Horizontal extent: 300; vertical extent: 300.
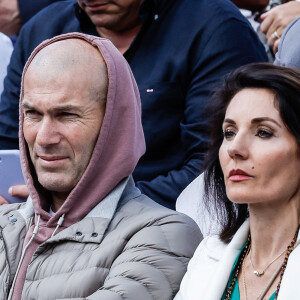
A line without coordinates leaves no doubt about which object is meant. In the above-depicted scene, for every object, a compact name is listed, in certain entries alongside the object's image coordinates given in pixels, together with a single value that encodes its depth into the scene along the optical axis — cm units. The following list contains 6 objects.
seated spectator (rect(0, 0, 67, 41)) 1255
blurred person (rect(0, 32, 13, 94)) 1151
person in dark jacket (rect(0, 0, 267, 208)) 920
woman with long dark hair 651
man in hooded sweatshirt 736
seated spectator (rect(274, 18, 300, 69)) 814
